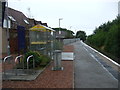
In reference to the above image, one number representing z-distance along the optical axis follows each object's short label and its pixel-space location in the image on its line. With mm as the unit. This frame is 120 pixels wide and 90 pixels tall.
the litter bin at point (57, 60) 5385
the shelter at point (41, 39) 7004
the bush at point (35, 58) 5420
